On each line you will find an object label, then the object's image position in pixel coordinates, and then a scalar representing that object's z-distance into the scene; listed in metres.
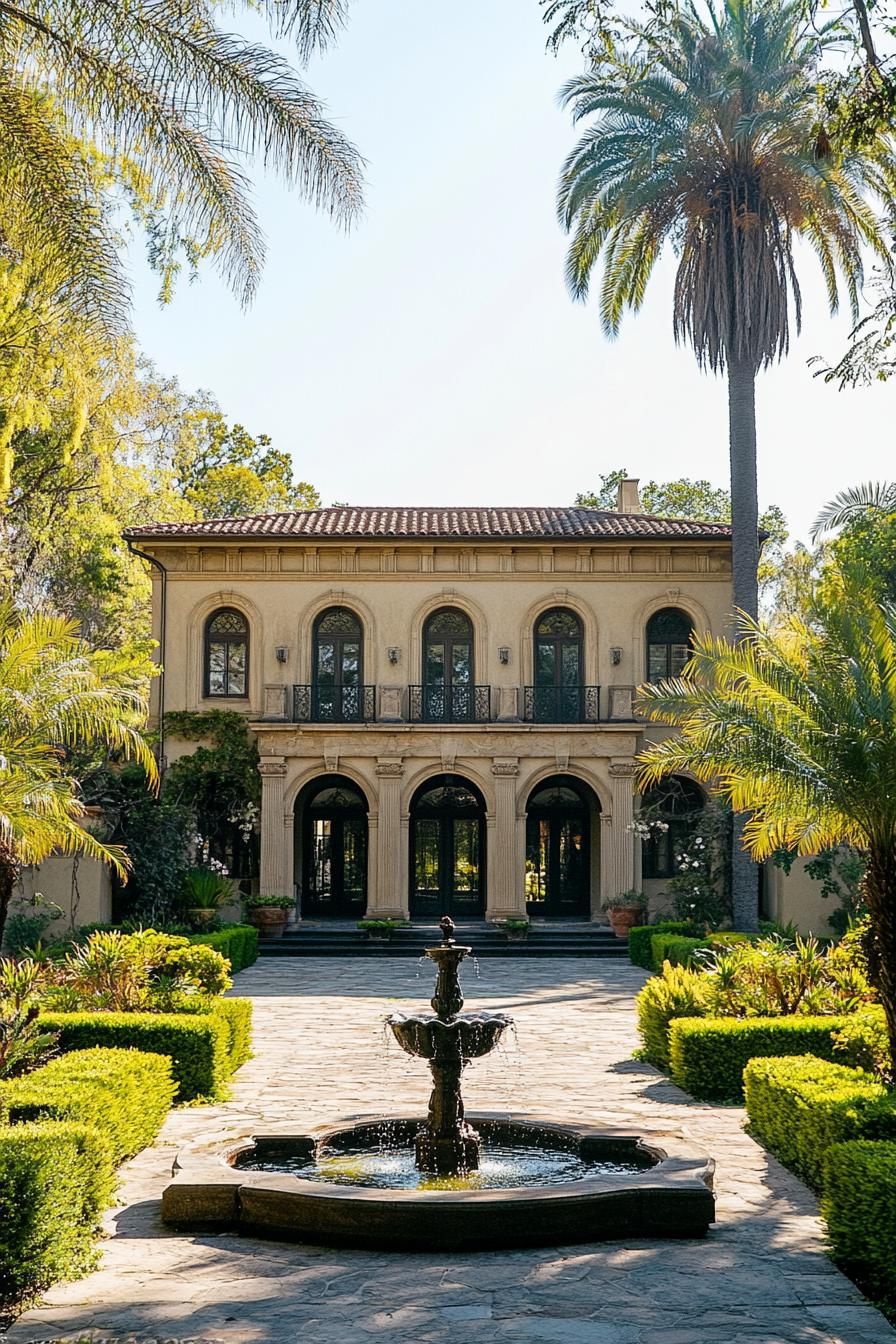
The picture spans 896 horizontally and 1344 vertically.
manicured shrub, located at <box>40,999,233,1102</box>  11.83
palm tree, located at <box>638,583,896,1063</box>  10.15
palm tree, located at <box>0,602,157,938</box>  12.49
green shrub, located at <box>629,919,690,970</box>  24.14
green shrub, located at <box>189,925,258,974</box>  21.52
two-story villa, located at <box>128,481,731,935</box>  29.31
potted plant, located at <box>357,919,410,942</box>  26.94
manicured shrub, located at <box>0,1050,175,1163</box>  8.72
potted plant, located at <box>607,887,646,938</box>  27.20
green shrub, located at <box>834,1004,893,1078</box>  11.59
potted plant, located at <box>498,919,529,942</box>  26.97
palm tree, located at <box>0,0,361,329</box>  11.31
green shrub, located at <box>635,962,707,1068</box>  13.84
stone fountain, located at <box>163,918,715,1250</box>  7.62
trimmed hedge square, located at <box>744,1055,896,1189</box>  8.45
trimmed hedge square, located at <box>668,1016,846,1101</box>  12.15
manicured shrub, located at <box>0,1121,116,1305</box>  6.73
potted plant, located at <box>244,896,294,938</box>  27.19
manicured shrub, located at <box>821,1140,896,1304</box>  6.84
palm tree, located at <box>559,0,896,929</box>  24.89
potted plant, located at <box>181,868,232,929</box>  25.08
